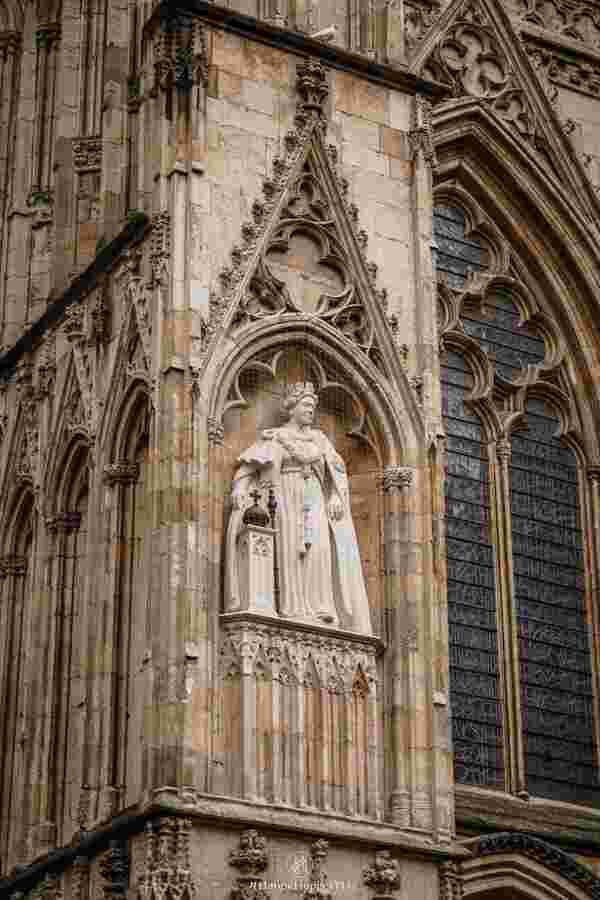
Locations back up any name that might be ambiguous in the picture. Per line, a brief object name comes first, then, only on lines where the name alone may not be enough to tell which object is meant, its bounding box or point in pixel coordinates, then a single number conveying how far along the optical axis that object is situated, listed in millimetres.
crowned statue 18703
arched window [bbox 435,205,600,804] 21906
